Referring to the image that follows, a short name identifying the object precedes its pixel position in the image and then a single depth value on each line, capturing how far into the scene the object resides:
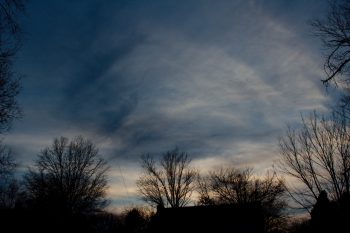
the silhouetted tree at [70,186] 48.88
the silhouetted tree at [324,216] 22.55
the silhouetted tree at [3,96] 12.99
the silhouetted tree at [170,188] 55.47
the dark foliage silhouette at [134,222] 80.75
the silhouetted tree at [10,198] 66.38
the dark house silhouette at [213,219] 35.53
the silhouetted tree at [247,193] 57.72
